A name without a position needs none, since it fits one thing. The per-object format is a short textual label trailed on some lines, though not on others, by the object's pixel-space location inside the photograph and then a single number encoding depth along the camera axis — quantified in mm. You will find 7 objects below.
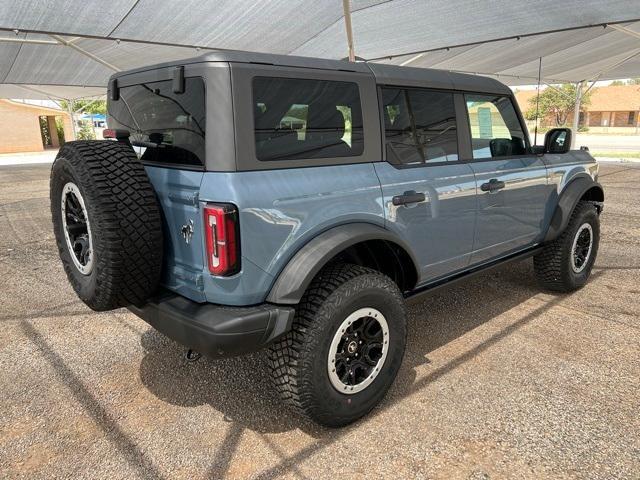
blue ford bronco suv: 2145
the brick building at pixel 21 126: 30359
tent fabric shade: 8320
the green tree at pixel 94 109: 47712
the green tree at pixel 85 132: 30727
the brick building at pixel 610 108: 53344
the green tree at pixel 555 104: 48997
